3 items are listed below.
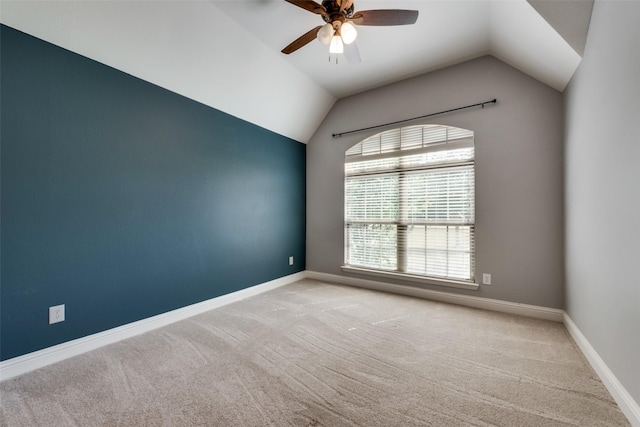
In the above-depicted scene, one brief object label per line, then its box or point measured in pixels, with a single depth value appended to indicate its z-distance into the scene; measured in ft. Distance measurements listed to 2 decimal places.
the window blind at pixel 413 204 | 10.22
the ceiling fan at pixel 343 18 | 6.01
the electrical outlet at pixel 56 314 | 6.31
